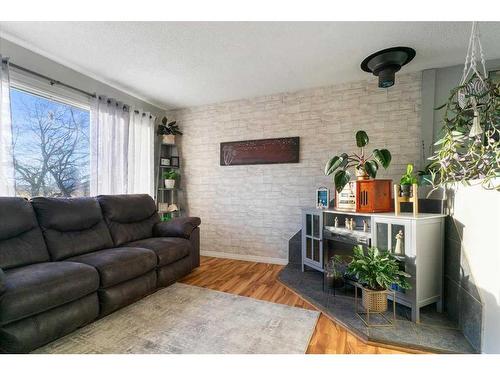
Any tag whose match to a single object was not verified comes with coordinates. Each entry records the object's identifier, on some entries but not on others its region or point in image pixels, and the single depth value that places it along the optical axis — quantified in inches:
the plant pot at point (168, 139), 141.7
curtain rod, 81.9
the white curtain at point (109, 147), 106.8
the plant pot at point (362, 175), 84.7
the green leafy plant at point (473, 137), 51.0
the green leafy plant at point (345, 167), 82.0
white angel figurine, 68.7
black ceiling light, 82.4
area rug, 56.8
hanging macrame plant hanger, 52.8
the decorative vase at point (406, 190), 74.2
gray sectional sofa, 53.0
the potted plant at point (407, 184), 73.9
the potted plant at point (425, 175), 83.1
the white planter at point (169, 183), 139.9
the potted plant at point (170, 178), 139.6
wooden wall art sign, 121.6
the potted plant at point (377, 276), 64.9
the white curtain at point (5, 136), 76.6
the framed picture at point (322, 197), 100.8
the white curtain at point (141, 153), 123.3
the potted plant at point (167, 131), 141.5
